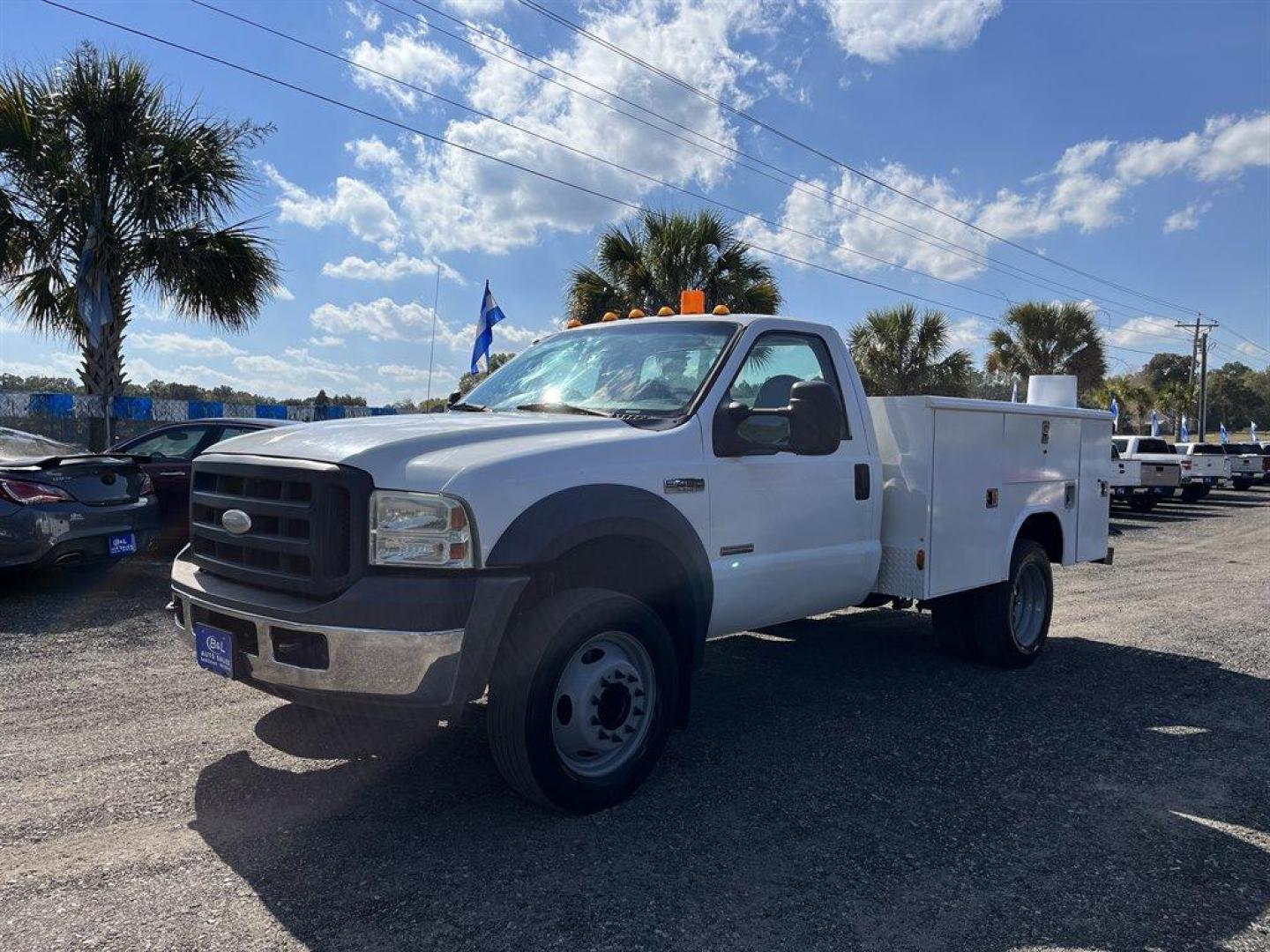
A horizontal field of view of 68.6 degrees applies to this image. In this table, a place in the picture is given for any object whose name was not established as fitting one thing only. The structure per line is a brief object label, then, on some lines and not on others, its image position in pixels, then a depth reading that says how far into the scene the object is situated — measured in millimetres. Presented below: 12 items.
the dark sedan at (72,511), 7223
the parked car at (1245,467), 30828
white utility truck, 3344
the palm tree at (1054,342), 31547
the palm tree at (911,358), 25344
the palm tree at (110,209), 12812
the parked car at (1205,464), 25141
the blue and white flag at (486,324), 15641
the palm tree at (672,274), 17391
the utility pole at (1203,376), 52219
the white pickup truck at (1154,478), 21719
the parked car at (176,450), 9602
